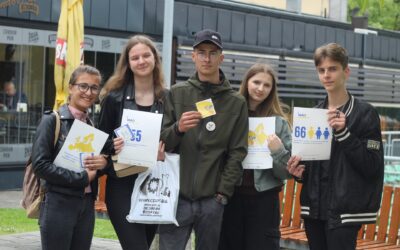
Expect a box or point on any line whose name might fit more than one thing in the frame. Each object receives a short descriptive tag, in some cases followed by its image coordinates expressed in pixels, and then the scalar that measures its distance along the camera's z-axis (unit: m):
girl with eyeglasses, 5.52
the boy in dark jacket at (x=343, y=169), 5.26
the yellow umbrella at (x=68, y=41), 9.91
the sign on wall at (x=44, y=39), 16.81
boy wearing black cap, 5.62
